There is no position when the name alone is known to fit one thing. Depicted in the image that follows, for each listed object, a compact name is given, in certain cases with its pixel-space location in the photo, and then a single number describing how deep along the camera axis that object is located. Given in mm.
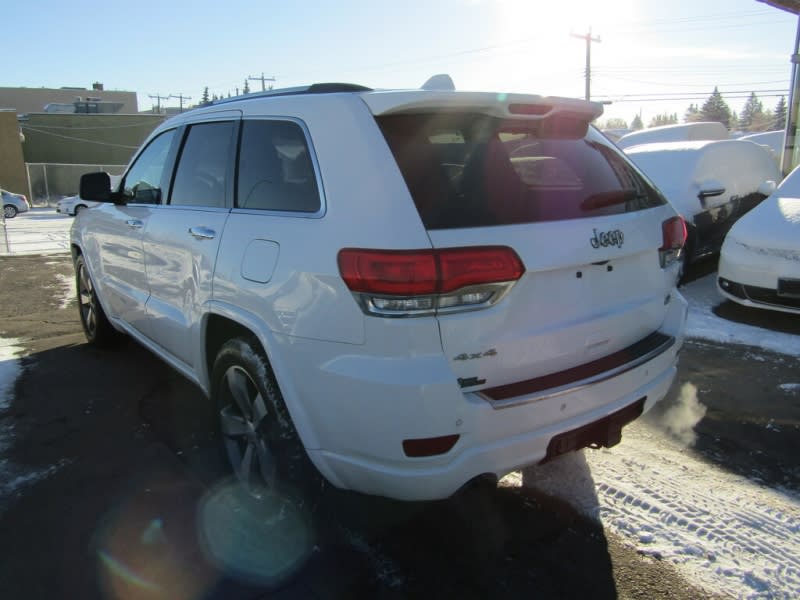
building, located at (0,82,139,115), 63969
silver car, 24820
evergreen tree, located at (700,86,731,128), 98788
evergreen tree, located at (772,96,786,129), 81594
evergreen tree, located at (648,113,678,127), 109006
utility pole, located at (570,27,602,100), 43062
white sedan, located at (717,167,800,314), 5324
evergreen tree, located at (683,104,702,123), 105606
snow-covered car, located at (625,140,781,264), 7188
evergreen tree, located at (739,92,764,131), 112038
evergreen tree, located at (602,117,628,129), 110669
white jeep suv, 2080
